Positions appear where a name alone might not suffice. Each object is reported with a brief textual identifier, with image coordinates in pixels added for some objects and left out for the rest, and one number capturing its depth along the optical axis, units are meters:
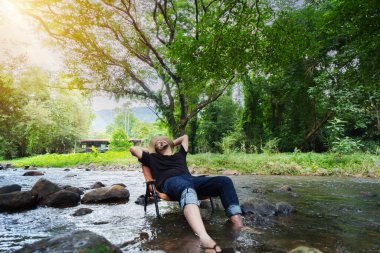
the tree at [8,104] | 14.28
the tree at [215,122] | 26.19
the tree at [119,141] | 35.78
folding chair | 3.87
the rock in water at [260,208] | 4.22
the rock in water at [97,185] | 7.82
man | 2.94
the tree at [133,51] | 6.66
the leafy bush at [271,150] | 15.04
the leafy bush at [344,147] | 14.16
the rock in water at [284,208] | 4.36
